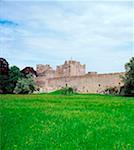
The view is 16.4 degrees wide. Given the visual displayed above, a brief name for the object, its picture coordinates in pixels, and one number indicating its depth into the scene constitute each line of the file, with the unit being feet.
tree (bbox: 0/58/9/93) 203.74
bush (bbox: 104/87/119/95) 196.55
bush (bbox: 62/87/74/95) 199.84
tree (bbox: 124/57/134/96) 149.59
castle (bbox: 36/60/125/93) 214.28
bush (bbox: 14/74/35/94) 197.57
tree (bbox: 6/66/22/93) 206.90
